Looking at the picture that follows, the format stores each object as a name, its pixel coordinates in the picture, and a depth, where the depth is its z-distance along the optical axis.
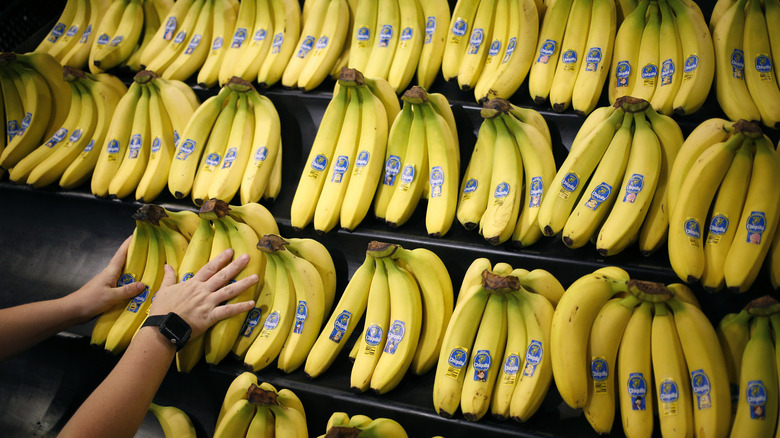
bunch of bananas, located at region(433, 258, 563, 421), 1.46
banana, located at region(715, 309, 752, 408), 1.39
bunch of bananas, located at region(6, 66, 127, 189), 2.33
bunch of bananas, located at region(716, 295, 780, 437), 1.27
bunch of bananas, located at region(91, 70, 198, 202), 2.19
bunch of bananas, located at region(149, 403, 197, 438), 1.76
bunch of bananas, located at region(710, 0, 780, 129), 1.71
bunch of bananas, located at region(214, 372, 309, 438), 1.56
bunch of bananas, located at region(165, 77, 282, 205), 2.06
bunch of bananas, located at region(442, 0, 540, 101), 1.98
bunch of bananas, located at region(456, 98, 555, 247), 1.72
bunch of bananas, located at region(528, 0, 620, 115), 1.88
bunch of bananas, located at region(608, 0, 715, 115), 1.75
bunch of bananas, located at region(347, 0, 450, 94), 2.14
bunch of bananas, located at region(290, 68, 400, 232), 1.89
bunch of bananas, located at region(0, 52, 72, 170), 2.43
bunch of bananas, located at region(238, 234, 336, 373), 1.75
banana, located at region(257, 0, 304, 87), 2.31
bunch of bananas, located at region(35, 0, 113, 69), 2.67
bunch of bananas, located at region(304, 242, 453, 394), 1.63
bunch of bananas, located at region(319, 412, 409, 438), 1.33
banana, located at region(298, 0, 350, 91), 2.24
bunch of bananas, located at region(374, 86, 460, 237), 1.81
